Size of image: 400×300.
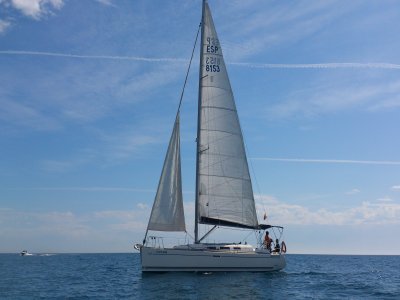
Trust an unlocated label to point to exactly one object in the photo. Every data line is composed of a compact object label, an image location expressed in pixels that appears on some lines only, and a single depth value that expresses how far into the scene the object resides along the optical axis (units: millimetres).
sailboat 33406
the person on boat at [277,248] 36812
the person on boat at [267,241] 36906
